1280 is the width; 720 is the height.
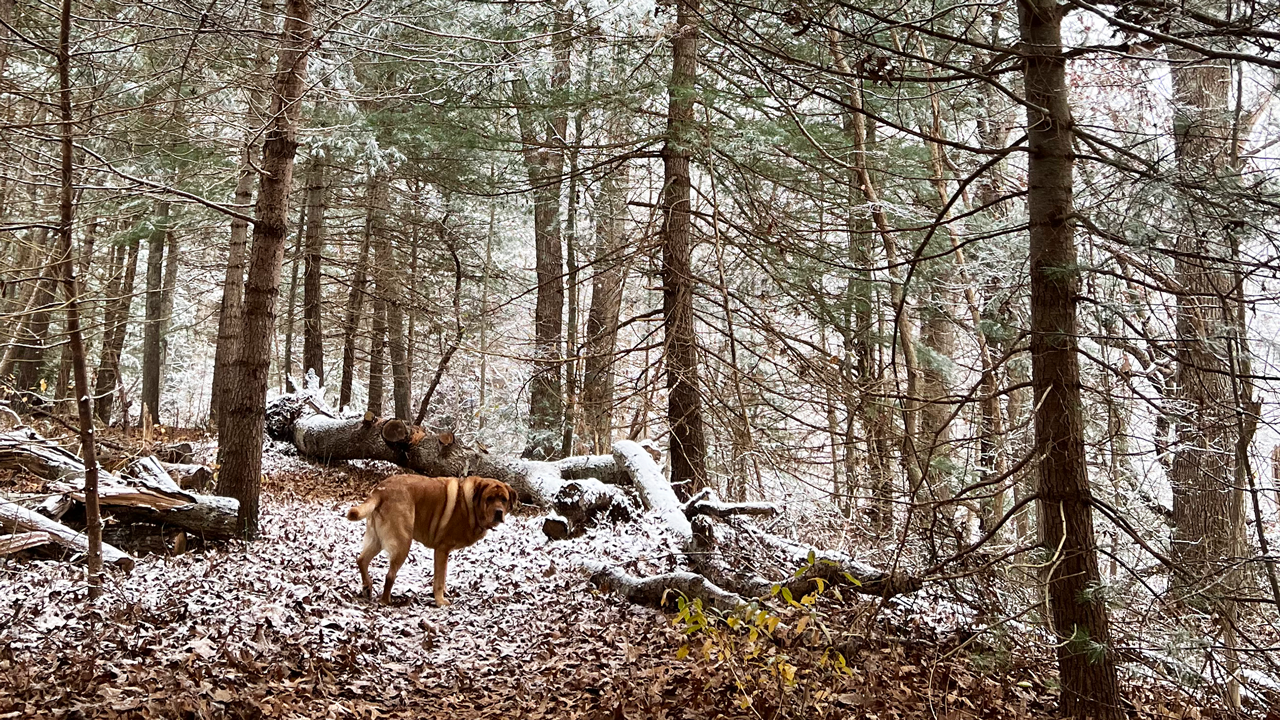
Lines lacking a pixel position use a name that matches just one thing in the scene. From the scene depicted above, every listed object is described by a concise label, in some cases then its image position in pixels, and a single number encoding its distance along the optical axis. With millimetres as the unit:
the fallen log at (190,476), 8688
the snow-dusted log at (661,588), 6414
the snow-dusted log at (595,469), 10352
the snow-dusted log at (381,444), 10820
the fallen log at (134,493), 6766
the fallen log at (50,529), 6102
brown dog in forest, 6855
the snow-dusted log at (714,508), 8109
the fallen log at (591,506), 9320
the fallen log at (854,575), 6020
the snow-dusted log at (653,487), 8141
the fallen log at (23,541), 5809
